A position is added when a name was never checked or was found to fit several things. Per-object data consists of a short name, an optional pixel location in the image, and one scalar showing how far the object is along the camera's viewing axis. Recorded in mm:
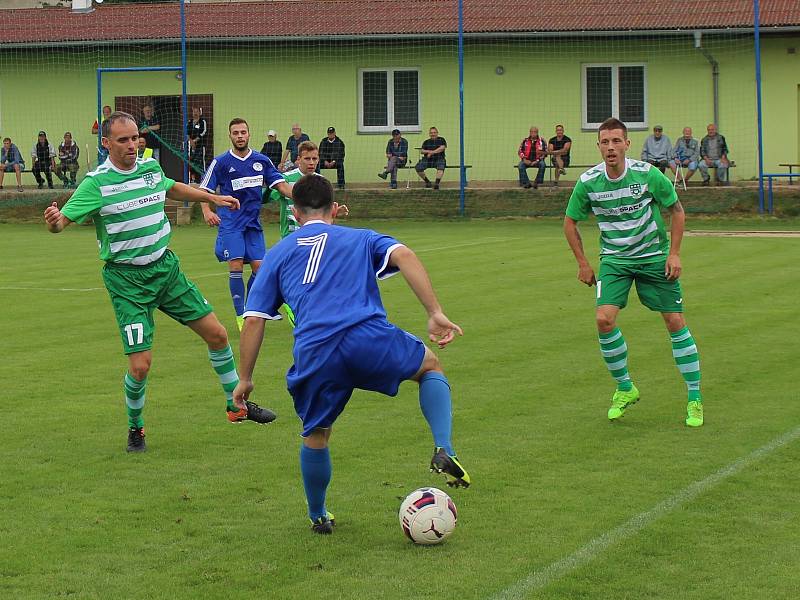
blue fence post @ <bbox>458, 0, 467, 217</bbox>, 30922
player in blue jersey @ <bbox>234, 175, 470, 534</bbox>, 6012
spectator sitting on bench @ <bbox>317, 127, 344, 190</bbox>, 32594
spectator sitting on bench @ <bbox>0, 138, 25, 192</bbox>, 34500
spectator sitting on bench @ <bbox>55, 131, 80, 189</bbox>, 33969
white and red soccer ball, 6184
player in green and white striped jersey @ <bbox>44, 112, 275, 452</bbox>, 8367
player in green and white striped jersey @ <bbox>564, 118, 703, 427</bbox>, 9055
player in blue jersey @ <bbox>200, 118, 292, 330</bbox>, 14109
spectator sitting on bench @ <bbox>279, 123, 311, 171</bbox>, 31656
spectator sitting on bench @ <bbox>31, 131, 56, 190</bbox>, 34219
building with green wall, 33250
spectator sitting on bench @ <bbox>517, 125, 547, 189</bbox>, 31422
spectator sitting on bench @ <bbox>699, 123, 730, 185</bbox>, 31094
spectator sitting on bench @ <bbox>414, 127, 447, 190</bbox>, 32250
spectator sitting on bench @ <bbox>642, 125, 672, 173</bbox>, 30859
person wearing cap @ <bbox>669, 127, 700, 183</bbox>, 30938
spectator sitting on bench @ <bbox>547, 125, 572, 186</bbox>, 31688
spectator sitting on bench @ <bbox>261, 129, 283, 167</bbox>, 31875
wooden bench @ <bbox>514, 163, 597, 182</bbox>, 31666
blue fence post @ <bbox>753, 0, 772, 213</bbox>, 28634
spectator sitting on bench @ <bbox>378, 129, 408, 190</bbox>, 32562
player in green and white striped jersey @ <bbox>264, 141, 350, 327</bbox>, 13727
